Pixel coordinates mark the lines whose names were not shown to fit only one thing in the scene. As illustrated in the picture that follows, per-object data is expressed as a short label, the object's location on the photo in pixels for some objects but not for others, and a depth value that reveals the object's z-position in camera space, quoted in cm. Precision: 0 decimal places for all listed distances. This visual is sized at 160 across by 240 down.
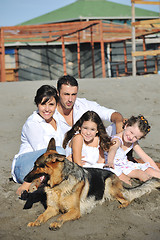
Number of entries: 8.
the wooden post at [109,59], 2034
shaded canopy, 2612
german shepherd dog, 323
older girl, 426
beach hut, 1922
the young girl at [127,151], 439
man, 464
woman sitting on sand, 420
